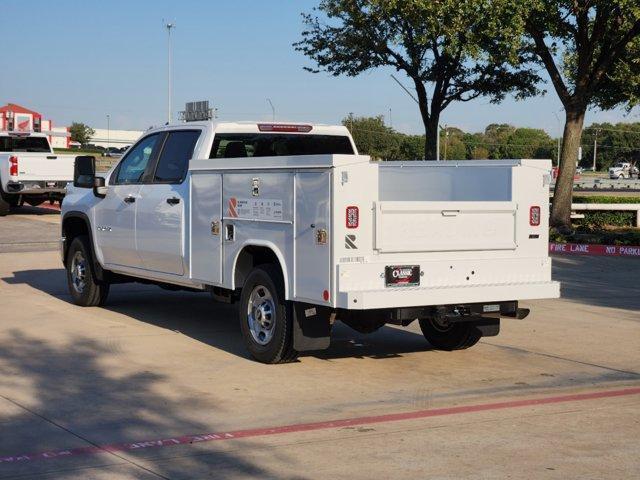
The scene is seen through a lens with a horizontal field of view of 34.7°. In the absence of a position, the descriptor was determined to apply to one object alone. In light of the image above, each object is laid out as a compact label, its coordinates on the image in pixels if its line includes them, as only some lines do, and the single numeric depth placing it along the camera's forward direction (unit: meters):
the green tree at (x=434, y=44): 24.27
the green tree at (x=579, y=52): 24.89
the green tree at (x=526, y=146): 125.31
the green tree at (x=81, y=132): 116.58
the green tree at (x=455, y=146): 110.62
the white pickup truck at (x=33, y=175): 27.25
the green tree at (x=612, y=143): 138.38
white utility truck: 8.20
